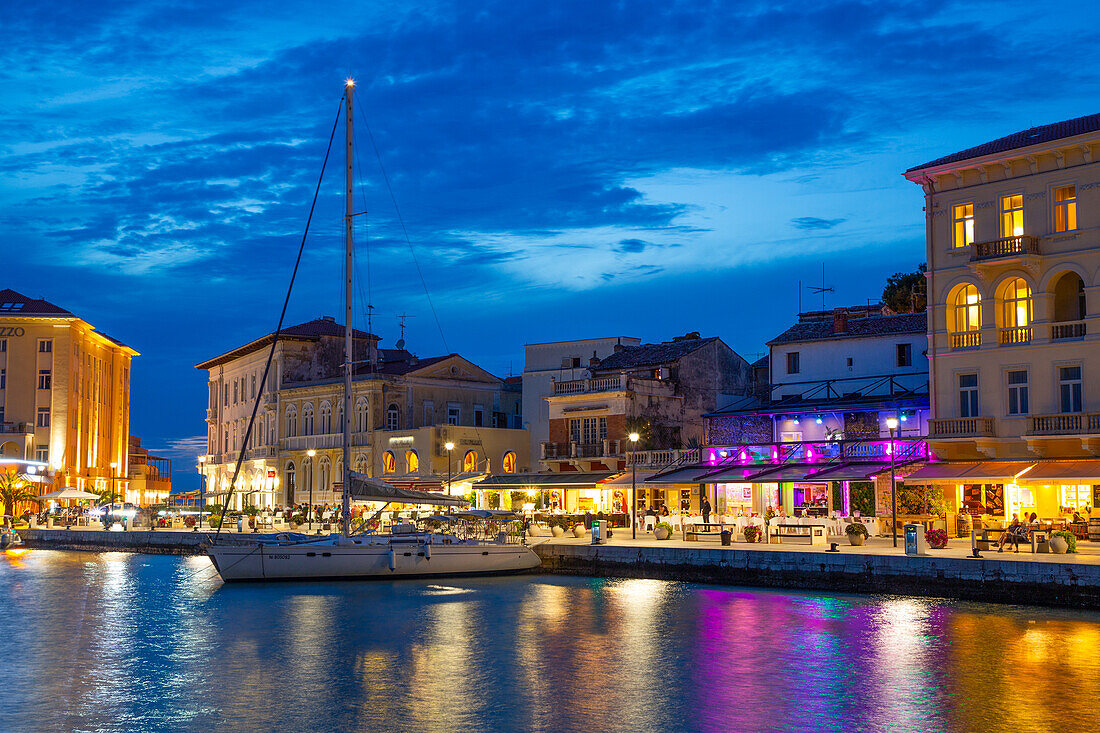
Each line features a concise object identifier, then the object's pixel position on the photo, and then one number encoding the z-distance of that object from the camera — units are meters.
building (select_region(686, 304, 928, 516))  44.47
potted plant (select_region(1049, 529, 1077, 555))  32.53
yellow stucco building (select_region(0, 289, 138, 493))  86.62
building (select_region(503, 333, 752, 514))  54.84
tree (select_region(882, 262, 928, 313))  61.25
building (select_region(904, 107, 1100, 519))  37.91
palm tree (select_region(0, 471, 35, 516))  72.00
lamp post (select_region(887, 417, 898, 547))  37.47
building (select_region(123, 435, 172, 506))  112.38
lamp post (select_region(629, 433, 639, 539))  43.84
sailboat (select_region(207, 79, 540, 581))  39.78
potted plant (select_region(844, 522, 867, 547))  37.22
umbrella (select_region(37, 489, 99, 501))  70.38
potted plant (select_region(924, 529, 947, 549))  35.78
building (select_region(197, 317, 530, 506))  64.81
